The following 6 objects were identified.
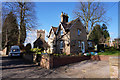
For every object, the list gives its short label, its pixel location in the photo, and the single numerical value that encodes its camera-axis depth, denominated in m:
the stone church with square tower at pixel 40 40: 31.55
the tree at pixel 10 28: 19.78
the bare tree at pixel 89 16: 22.86
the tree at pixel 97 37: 36.24
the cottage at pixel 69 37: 17.63
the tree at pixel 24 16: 18.81
